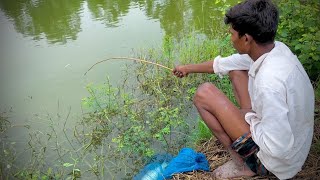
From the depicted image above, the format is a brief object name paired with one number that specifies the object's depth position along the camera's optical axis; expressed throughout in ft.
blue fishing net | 5.35
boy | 3.69
